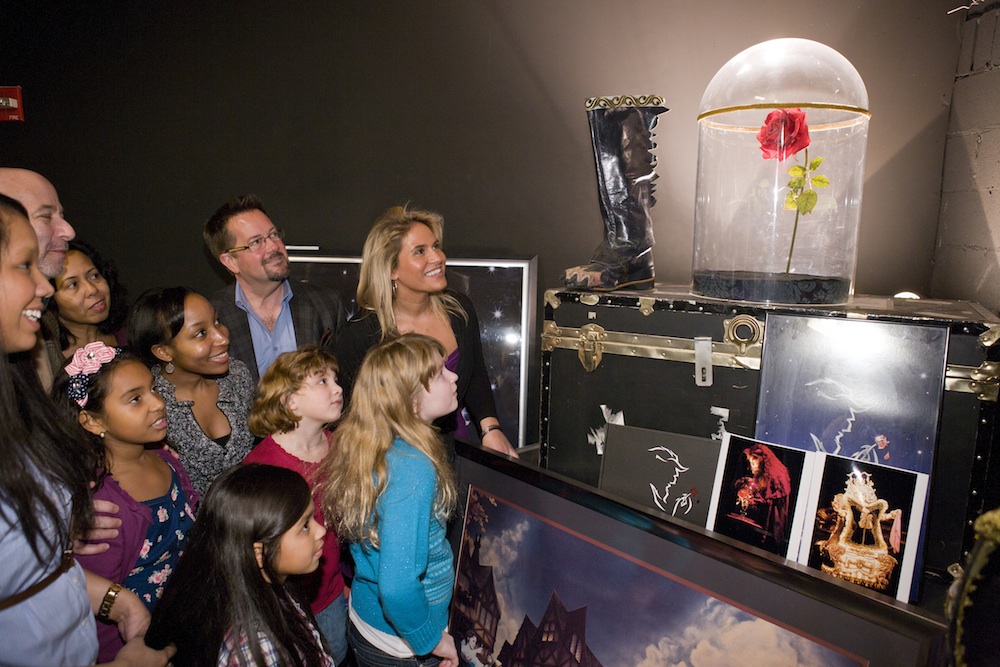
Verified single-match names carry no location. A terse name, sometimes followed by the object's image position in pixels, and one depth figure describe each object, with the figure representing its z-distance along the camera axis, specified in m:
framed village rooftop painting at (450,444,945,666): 1.11
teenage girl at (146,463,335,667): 1.39
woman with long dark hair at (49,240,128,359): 2.38
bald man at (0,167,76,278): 1.97
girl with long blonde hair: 1.60
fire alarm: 3.85
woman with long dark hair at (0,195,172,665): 1.09
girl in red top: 1.97
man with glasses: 2.65
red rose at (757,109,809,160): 1.95
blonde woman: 2.41
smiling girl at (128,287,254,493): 2.15
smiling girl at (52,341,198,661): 1.78
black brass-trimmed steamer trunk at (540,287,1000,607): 1.57
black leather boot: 2.25
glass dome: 1.98
